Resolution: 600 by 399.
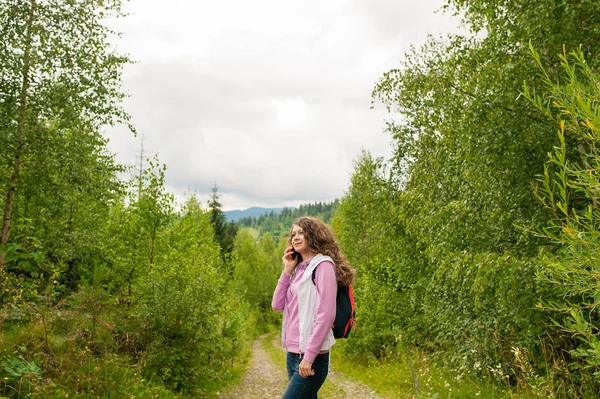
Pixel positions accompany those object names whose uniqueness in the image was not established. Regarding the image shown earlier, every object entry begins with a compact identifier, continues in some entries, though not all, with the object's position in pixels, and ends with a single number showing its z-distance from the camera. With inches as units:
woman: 124.5
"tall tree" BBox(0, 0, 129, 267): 285.9
